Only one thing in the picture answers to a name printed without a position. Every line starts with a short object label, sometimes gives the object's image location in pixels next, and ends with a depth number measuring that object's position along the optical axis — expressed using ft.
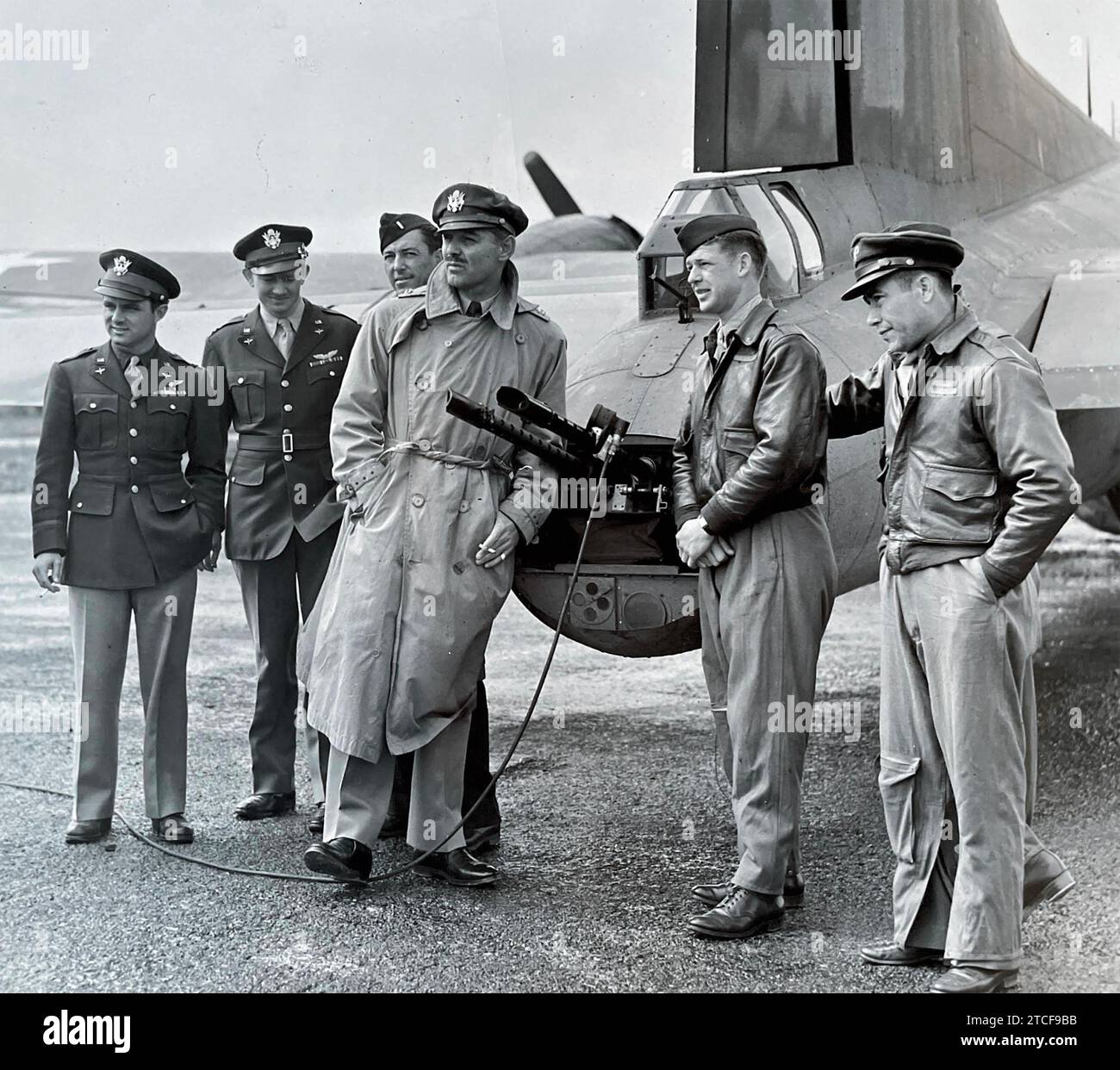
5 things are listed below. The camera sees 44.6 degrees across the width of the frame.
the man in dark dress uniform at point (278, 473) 18.83
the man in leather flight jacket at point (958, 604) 12.58
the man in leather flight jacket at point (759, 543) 14.43
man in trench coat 15.61
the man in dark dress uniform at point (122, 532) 17.70
